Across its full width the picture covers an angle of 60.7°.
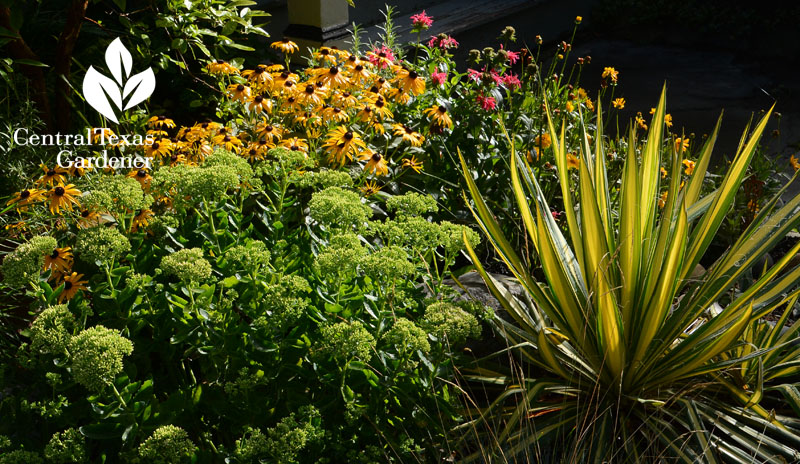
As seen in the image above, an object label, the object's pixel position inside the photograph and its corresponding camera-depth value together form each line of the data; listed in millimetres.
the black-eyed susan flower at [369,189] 2434
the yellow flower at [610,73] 3291
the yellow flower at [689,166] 3107
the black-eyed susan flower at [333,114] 2523
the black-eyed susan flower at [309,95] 2549
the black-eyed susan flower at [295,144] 2408
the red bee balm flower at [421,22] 3113
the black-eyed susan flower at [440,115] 2596
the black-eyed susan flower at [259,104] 2631
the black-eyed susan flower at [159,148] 2459
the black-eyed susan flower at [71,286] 1815
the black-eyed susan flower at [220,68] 2803
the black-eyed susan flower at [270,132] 2502
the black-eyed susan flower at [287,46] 3061
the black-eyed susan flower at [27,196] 2127
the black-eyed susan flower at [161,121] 2677
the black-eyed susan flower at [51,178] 2219
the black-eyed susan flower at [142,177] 2207
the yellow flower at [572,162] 2705
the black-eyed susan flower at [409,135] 2530
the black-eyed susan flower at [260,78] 2678
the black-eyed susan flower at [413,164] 2576
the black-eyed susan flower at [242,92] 2644
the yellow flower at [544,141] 2946
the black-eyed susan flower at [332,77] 2684
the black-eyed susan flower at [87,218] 1932
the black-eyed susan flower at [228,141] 2439
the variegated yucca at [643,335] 1793
